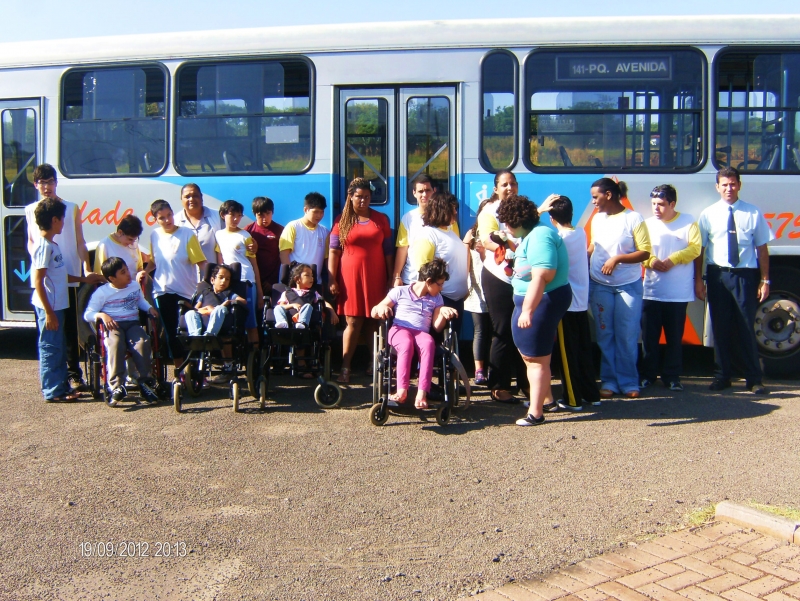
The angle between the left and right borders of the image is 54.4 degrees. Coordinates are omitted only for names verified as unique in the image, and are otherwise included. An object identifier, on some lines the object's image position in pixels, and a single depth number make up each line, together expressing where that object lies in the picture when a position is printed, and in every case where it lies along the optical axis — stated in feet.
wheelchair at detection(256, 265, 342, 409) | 21.49
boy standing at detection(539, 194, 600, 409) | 20.98
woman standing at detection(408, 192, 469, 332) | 21.68
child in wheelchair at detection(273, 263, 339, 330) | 21.57
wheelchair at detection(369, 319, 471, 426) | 19.72
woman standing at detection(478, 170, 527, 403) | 21.30
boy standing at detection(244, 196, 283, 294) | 24.31
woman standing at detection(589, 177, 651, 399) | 22.33
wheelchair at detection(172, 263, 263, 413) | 21.18
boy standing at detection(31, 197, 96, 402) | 21.84
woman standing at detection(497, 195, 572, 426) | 18.83
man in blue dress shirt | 22.74
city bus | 24.27
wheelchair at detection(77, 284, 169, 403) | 22.57
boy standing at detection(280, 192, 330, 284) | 23.70
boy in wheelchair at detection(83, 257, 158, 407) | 21.95
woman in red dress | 23.29
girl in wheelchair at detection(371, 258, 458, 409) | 19.79
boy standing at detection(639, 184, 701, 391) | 23.03
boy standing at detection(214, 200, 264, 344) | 23.44
